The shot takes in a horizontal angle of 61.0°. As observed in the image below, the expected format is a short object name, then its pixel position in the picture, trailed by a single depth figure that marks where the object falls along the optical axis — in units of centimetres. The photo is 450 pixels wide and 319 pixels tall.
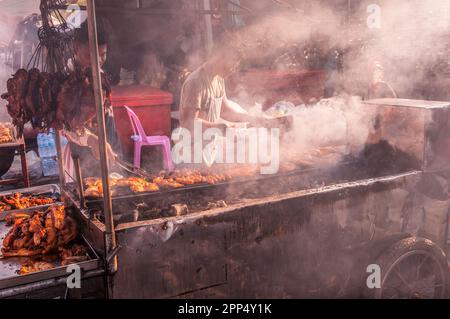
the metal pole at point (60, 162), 407
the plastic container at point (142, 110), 828
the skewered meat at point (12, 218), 380
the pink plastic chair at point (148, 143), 757
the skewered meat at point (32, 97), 314
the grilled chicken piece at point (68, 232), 327
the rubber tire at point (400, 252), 374
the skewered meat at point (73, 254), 293
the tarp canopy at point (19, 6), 879
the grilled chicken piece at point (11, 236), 319
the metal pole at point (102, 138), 247
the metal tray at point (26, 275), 257
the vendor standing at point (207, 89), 569
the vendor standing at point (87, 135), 339
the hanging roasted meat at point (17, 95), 317
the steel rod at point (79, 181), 336
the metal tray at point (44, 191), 478
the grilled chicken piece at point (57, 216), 333
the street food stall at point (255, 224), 284
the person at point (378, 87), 705
